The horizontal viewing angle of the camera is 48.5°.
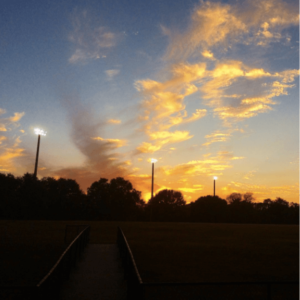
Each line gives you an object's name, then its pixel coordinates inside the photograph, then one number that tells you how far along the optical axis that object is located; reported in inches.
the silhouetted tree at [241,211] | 2950.3
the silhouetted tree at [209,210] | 2938.0
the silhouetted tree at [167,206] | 2893.9
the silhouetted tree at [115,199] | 2803.2
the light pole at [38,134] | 1829.4
